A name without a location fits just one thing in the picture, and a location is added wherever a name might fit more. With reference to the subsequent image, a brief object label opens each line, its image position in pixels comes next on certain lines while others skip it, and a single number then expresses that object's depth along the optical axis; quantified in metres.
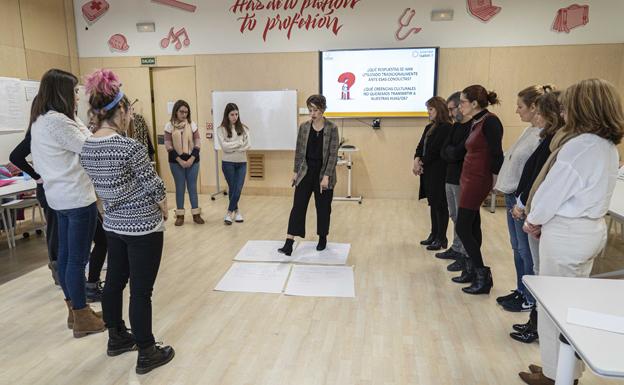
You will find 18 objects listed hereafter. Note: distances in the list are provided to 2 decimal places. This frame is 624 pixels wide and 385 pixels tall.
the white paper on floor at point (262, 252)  3.78
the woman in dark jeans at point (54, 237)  2.60
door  6.72
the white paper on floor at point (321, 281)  3.09
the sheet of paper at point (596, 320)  1.26
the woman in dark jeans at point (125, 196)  1.86
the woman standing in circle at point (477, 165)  2.84
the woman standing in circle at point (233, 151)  4.87
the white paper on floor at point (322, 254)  3.72
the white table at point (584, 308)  1.13
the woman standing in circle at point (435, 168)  3.71
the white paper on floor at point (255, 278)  3.17
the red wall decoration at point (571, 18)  5.68
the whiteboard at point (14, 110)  5.37
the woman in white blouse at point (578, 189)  1.75
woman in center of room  3.60
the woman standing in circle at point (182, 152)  4.72
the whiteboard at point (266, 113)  6.46
